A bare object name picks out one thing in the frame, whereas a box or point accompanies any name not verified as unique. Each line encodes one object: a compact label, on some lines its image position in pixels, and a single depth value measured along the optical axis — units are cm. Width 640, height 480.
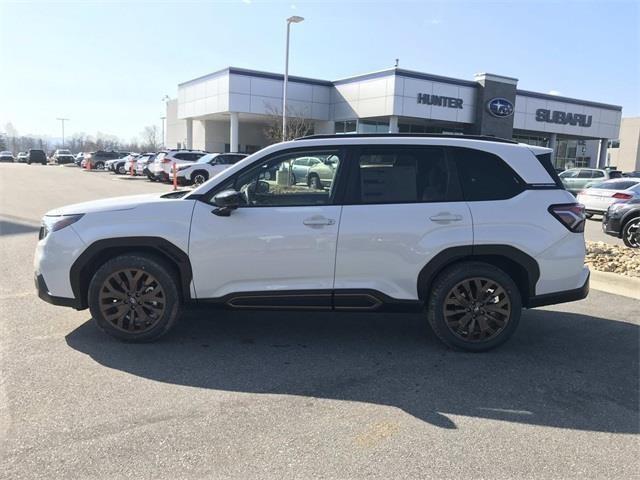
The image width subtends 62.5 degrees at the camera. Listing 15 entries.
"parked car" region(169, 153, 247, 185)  2488
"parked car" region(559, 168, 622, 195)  2284
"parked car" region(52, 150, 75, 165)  6350
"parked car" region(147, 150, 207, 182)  2716
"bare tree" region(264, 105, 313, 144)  3331
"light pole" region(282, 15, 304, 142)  2500
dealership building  3688
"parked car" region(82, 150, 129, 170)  4709
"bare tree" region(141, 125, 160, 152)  12164
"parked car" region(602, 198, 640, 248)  1044
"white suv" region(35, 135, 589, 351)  447
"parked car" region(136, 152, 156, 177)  3238
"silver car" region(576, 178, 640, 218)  1495
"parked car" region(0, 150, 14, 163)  7172
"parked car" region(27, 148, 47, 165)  6388
